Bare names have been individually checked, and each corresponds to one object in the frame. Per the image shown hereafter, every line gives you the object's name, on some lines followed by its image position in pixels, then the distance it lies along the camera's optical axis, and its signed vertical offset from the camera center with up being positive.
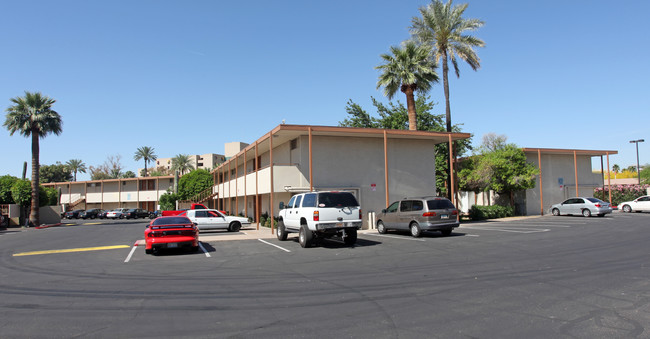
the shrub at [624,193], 40.38 -0.05
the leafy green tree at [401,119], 40.88 +8.10
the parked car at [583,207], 26.22 -0.98
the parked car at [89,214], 58.49 -2.06
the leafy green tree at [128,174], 100.75 +6.49
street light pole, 50.72 +6.47
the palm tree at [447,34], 29.88 +12.29
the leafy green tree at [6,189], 39.34 +1.21
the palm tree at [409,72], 28.78 +9.02
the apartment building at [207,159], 115.94 +11.54
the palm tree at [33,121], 38.31 +7.77
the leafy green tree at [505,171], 29.67 +1.71
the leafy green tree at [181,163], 88.69 +8.07
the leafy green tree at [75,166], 93.88 +8.16
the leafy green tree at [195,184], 54.28 +2.09
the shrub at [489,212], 28.45 -1.31
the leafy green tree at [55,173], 89.19 +6.35
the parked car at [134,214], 54.81 -2.01
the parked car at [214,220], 24.36 -1.37
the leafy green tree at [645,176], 62.53 +2.82
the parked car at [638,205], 29.56 -0.98
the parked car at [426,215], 16.62 -0.87
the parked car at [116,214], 55.25 -2.00
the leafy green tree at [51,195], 45.20 +0.63
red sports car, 13.33 -1.22
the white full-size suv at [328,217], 14.10 -0.72
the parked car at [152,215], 54.02 -2.18
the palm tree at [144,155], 94.31 +10.56
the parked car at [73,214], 58.07 -2.03
